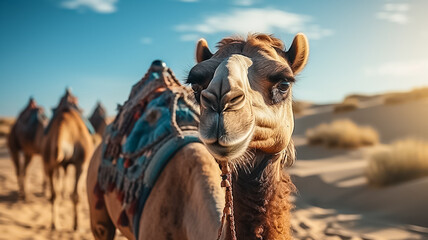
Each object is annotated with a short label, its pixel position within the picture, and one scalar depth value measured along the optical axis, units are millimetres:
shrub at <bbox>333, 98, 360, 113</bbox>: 30609
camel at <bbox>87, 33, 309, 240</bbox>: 1438
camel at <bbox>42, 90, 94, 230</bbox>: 7468
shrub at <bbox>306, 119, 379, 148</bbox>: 16938
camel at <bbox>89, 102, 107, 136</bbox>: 12570
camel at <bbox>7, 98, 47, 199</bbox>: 9953
